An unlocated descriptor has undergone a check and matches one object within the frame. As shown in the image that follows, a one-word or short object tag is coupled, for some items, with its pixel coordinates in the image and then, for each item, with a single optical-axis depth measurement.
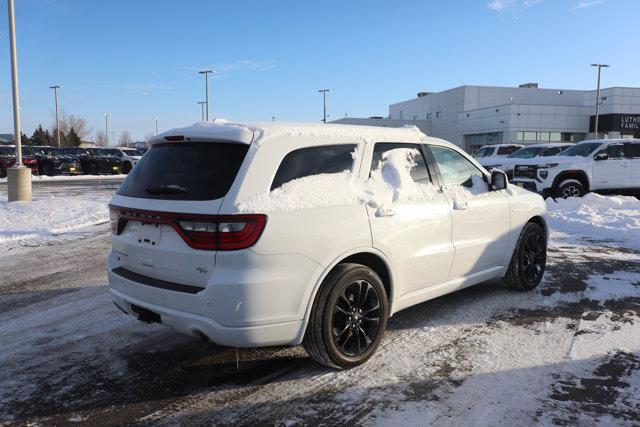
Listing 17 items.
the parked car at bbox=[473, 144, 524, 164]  22.86
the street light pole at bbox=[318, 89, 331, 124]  61.79
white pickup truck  14.68
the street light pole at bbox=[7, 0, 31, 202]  14.55
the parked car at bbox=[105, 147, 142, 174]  33.34
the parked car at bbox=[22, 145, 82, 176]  29.67
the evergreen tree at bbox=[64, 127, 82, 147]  67.31
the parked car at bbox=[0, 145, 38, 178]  27.29
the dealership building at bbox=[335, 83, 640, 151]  57.03
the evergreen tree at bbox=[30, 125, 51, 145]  72.69
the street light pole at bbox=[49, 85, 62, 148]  65.94
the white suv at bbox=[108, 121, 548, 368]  3.34
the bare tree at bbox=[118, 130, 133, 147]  121.31
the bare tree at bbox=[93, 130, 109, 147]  104.50
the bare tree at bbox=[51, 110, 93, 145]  72.40
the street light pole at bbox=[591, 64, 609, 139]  45.61
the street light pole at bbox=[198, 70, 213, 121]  50.50
